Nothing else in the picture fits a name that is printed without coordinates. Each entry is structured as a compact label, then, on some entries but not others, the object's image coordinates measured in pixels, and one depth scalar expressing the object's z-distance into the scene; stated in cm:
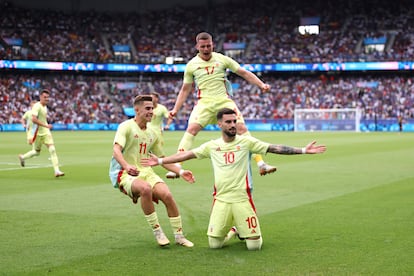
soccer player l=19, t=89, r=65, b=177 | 1677
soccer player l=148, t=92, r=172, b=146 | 1905
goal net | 5788
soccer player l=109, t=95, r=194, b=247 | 785
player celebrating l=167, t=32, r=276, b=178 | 1084
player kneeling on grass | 754
